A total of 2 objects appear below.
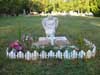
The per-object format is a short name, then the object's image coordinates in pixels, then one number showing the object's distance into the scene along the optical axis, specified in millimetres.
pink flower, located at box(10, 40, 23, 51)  5076
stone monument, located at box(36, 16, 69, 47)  5997
